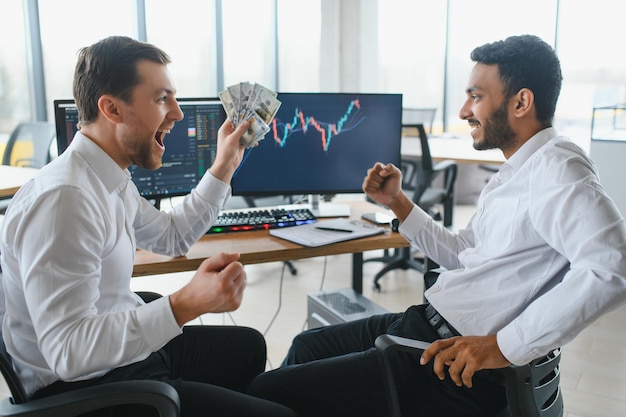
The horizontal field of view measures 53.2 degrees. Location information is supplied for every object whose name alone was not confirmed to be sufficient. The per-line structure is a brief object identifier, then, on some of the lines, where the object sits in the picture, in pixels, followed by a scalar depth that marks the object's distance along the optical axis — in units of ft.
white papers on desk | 6.59
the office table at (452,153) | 12.94
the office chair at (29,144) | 13.79
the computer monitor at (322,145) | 7.59
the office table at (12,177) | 9.75
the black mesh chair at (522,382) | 4.14
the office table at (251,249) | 6.04
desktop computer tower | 7.62
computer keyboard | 7.14
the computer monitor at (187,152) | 7.13
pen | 6.97
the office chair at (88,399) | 3.66
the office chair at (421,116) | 17.92
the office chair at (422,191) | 12.53
